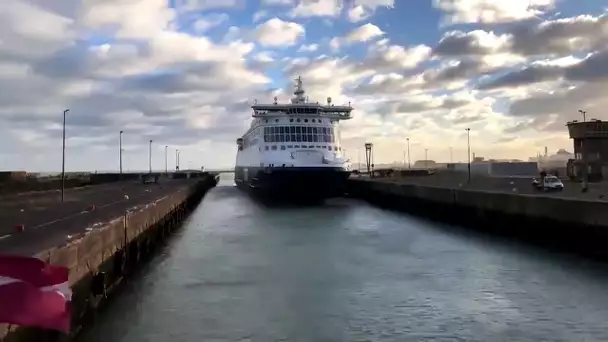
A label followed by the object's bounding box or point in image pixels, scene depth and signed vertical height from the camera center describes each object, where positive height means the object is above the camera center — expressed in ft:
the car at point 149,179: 358.10 +0.26
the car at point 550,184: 149.38 -2.80
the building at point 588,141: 217.56 +10.15
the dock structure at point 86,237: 46.70 -5.10
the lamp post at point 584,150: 197.57 +7.06
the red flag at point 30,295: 20.76 -3.60
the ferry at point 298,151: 194.18 +8.09
